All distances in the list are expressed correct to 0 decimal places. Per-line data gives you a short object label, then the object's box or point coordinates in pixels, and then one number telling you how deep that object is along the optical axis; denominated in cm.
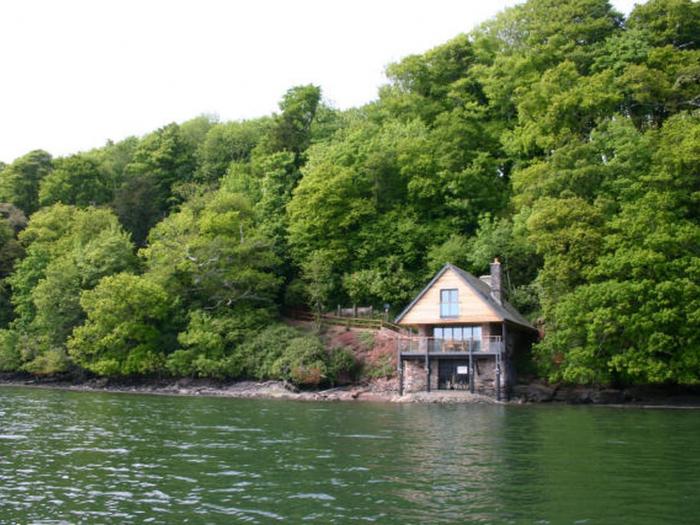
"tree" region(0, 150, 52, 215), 7888
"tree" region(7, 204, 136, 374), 5488
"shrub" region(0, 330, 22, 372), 5638
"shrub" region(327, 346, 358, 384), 4581
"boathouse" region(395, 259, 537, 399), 4222
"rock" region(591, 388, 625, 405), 3869
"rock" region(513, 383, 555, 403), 4059
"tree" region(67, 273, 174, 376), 5019
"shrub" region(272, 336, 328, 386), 4512
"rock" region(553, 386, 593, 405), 3928
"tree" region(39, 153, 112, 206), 7500
